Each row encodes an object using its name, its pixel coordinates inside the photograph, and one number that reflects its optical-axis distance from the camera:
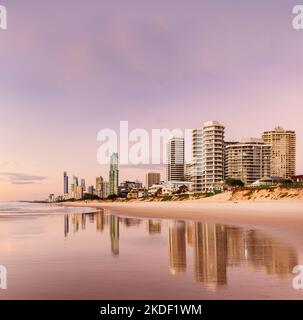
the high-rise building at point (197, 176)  184.50
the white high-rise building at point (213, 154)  179.50
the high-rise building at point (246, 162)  191.62
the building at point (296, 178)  121.56
